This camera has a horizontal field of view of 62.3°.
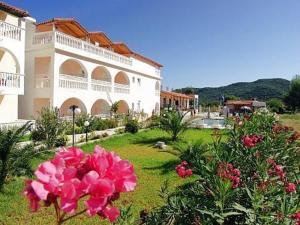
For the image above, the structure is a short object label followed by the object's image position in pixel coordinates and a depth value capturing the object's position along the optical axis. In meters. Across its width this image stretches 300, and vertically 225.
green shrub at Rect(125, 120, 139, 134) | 15.53
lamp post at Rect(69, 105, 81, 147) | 10.58
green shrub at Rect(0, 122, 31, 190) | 5.17
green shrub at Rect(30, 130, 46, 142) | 10.12
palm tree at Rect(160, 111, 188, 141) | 13.04
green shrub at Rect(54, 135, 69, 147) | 10.15
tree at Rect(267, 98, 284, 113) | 42.87
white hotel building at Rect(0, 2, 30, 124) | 12.31
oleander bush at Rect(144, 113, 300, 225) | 2.38
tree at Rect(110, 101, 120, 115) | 19.48
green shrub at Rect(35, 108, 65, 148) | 9.98
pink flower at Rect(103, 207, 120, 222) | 0.99
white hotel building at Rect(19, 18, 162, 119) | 15.05
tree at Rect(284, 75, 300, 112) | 43.40
